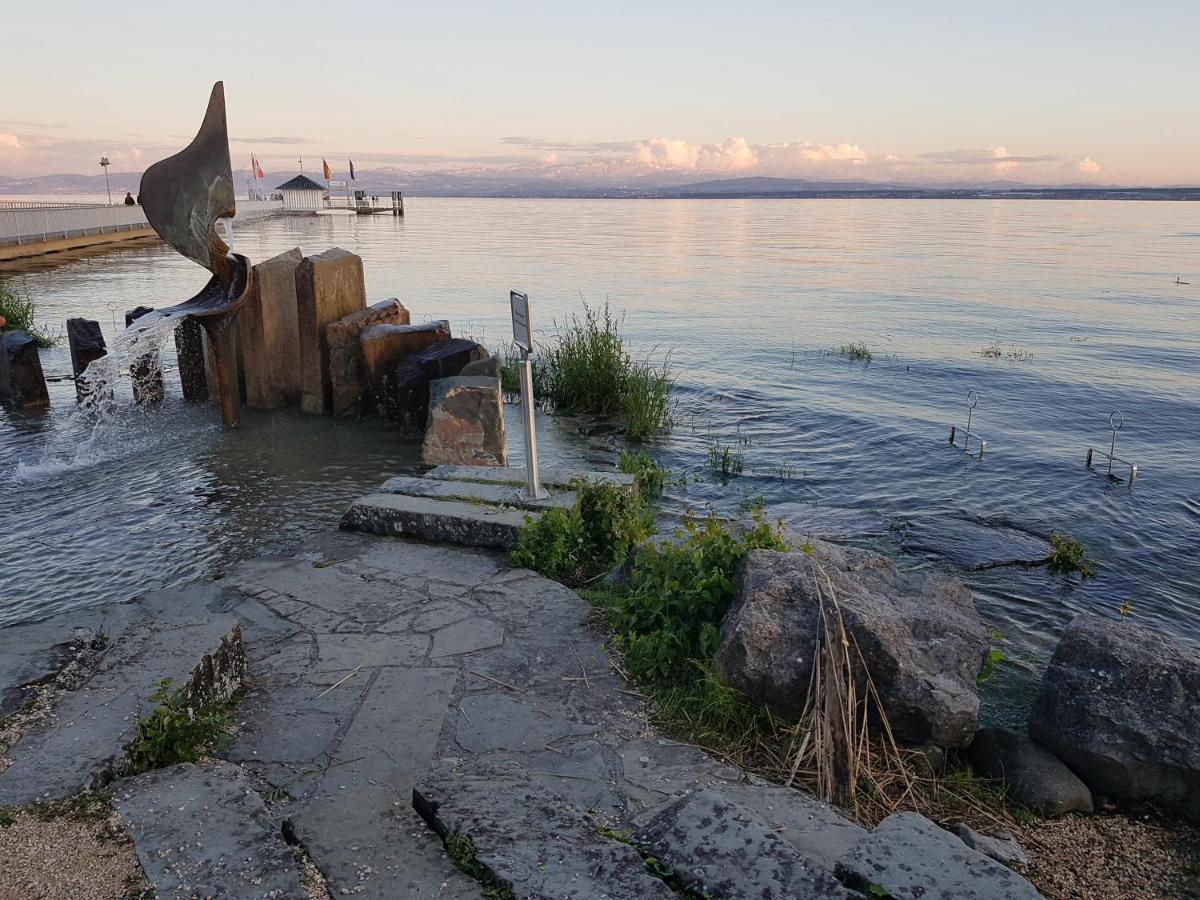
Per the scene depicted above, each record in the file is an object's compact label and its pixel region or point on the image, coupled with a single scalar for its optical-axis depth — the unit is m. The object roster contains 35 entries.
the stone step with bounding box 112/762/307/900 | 2.91
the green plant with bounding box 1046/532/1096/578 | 8.20
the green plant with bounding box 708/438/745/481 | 11.05
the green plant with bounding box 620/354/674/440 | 12.37
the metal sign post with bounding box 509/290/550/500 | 6.59
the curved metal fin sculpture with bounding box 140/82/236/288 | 10.12
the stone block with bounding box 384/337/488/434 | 10.41
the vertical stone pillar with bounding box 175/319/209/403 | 11.75
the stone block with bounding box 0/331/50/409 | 11.60
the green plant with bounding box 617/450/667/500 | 9.80
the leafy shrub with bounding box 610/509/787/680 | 4.77
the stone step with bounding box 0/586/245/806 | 3.45
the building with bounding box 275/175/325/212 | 92.44
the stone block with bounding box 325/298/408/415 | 10.80
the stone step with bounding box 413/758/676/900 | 2.85
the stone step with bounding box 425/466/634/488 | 7.30
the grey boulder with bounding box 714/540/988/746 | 4.29
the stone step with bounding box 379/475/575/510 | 6.87
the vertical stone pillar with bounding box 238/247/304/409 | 10.73
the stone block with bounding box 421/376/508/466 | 9.49
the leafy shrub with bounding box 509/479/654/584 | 6.25
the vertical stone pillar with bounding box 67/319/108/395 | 12.41
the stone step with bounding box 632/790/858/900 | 2.82
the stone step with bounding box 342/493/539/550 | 6.52
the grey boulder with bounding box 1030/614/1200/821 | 4.32
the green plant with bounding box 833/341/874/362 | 19.59
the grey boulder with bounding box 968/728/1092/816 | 4.30
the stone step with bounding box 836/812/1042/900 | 2.87
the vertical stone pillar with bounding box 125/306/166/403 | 11.64
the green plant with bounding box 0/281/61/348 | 15.49
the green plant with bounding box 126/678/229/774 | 3.66
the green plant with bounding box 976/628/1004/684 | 4.82
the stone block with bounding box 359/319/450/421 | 10.76
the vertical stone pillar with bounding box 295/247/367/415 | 10.63
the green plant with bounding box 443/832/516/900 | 2.89
